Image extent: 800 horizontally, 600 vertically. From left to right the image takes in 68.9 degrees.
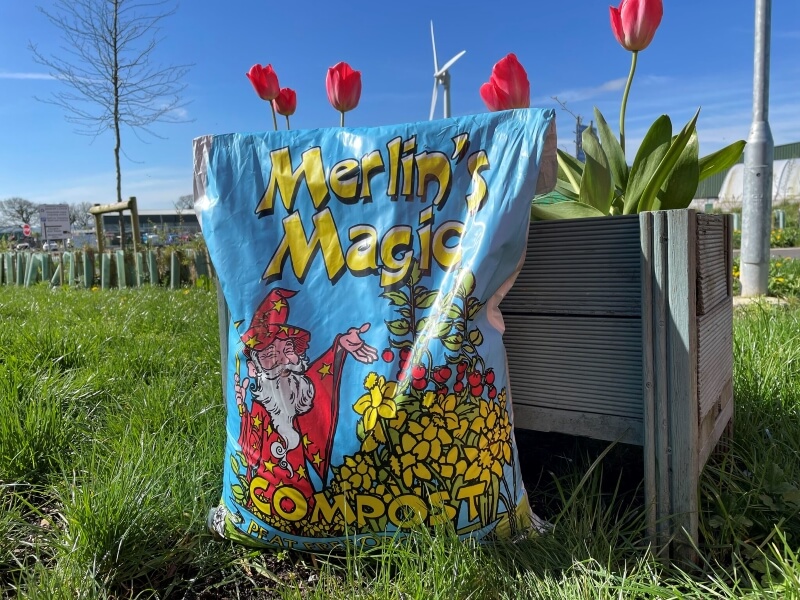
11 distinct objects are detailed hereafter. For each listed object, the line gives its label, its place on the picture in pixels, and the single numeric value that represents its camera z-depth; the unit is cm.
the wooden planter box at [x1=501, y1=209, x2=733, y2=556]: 112
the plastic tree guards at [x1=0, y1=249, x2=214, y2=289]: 668
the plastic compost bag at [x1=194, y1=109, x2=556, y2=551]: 111
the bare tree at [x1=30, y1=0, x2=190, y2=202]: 799
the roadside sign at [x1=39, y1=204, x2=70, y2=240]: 862
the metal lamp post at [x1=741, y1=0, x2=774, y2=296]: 424
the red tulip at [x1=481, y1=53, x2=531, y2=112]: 138
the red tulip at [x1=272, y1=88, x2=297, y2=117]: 174
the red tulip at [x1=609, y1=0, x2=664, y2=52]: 126
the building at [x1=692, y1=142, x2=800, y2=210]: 2429
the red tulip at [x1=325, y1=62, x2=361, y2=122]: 155
